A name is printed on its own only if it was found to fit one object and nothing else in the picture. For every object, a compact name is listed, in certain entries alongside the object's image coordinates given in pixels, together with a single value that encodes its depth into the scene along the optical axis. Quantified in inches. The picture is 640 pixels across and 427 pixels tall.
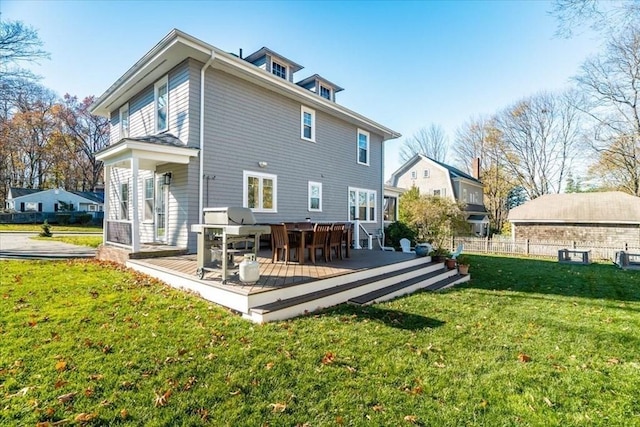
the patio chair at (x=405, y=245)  479.2
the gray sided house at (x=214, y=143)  335.9
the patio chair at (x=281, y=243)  275.4
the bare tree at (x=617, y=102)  752.3
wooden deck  201.4
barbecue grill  203.9
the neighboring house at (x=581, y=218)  739.4
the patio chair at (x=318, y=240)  291.0
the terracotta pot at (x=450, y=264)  364.5
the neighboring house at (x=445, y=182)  1133.1
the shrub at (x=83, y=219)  1194.0
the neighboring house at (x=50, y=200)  1417.3
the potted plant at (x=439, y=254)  366.4
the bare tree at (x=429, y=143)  1525.6
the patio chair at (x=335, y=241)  311.3
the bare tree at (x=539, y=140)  1157.1
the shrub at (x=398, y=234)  614.2
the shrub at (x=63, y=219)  1167.6
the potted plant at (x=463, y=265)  367.2
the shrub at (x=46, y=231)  658.8
